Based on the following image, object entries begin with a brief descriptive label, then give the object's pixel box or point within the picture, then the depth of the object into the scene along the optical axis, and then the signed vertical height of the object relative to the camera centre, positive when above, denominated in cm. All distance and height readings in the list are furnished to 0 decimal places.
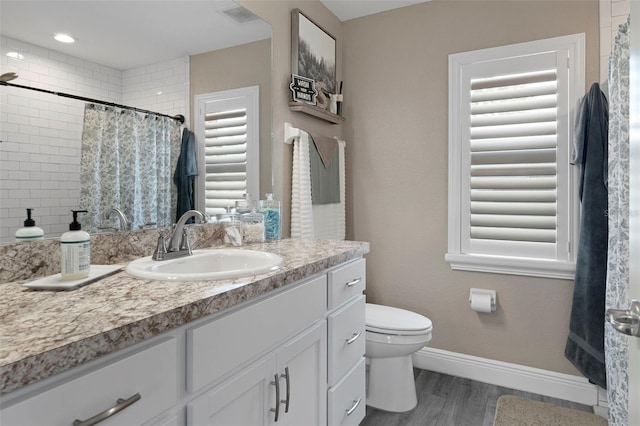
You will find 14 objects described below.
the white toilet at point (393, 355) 200 -79
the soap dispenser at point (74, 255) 99 -12
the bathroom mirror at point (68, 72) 105 +46
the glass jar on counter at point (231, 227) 174 -8
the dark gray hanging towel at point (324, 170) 230 +26
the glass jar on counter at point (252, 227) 181 -8
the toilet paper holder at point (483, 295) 231 -52
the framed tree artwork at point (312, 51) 223 +102
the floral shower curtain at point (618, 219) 154 -3
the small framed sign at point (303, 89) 220 +73
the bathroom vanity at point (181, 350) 60 -30
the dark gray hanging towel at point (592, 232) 195 -11
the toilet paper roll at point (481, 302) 229 -56
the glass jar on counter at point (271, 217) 190 -3
